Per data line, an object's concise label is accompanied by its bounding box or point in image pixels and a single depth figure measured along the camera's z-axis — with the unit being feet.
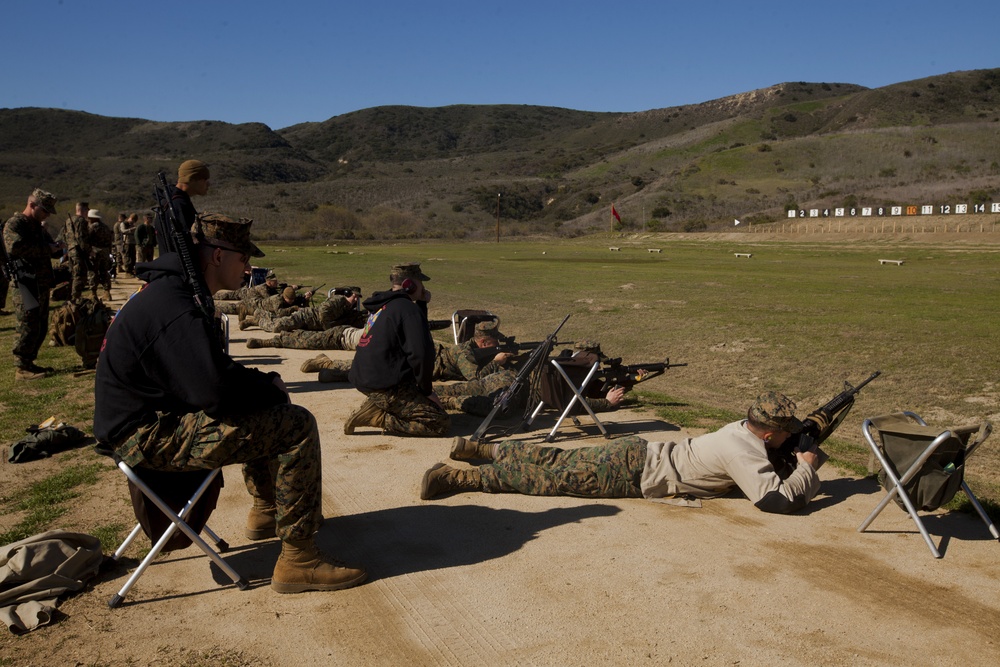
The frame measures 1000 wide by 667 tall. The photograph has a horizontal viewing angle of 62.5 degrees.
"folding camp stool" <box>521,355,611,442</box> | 22.89
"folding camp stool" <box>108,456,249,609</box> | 13.42
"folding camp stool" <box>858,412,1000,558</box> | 15.56
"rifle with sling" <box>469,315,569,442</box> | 23.71
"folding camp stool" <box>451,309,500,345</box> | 35.47
